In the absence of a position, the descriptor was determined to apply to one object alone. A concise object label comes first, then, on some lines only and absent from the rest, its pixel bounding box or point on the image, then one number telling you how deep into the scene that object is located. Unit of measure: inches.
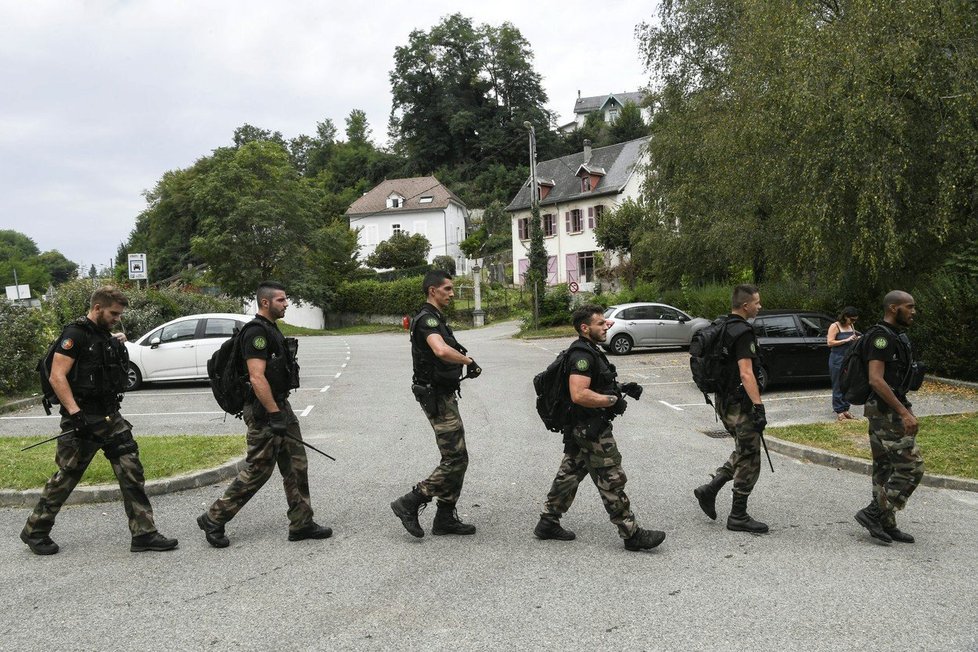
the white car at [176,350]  625.9
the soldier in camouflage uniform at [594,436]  209.2
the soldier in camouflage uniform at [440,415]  224.2
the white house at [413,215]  2566.4
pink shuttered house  1908.0
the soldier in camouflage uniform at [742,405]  228.5
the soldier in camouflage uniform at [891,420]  216.8
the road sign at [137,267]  832.9
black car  552.7
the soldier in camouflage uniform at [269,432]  218.8
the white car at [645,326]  869.2
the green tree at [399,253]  2294.5
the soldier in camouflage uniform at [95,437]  216.4
